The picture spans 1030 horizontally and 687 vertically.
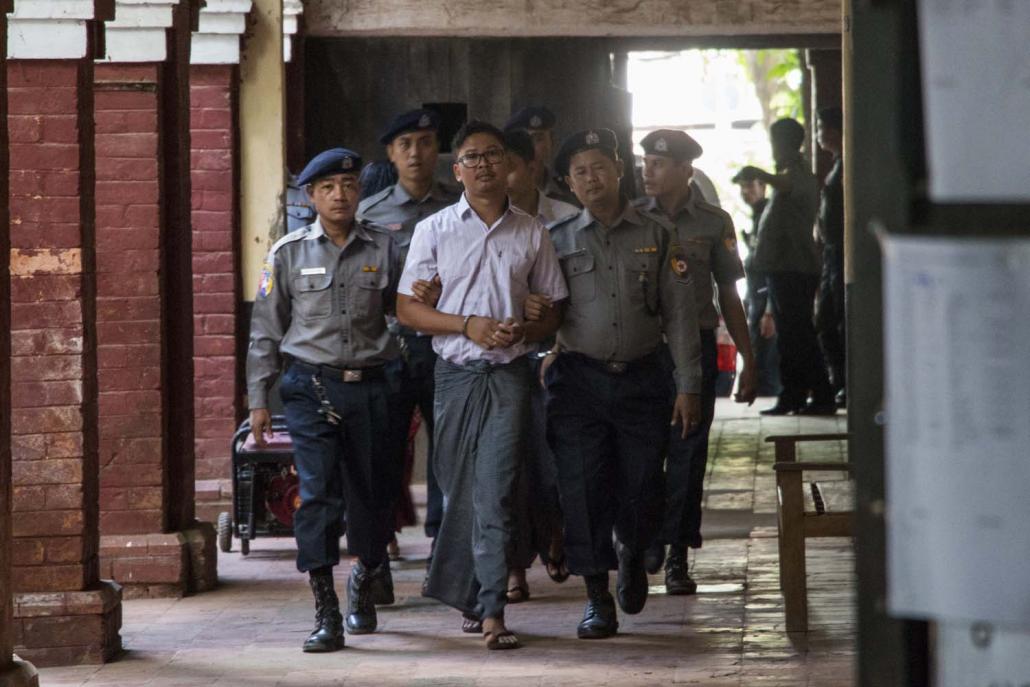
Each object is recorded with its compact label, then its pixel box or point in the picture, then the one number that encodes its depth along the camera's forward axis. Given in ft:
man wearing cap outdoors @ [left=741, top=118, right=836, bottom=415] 87.56
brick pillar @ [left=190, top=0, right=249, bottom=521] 64.80
